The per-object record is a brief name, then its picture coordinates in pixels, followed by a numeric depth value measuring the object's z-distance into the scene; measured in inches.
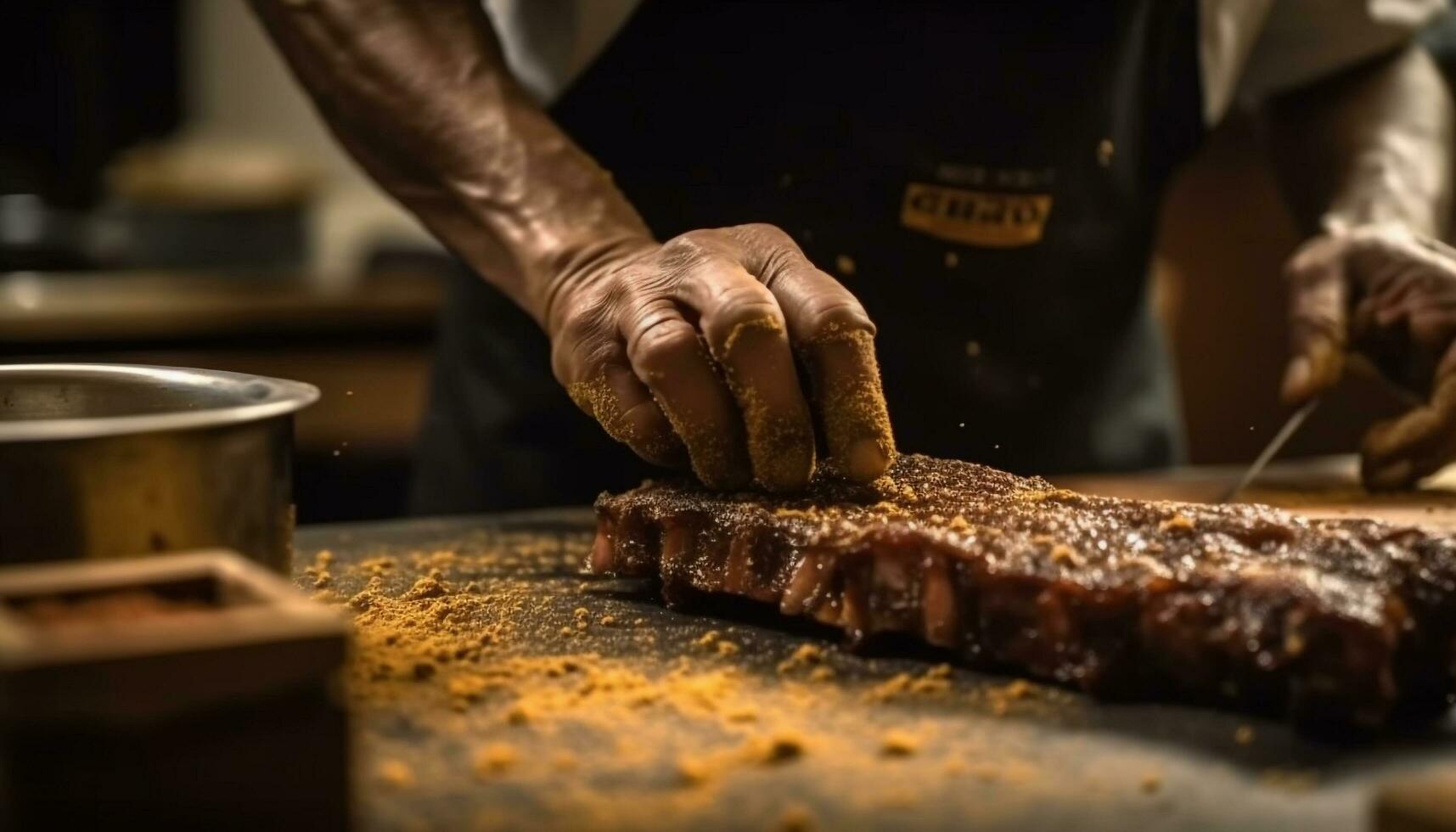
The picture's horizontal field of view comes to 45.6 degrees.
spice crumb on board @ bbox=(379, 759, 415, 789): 18.1
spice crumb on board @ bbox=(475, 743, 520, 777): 18.4
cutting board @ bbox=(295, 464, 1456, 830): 17.7
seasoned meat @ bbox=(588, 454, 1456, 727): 20.7
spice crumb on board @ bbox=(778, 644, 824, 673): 22.9
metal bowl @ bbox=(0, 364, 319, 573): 19.9
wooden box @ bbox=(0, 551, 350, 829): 14.8
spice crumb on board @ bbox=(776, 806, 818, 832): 17.0
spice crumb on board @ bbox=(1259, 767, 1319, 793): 18.7
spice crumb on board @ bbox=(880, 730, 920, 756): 19.3
